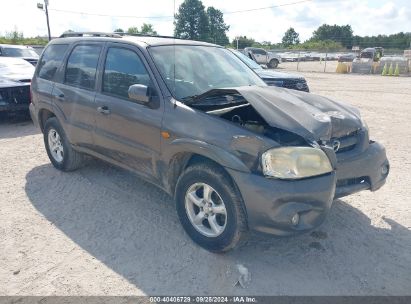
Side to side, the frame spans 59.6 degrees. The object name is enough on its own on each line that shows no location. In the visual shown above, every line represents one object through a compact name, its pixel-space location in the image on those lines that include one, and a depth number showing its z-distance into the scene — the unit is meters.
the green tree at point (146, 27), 66.44
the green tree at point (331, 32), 84.94
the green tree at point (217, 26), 58.48
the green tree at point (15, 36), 45.66
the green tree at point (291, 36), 88.56
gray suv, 2.77
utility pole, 28.41
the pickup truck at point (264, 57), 31.30
